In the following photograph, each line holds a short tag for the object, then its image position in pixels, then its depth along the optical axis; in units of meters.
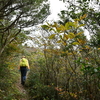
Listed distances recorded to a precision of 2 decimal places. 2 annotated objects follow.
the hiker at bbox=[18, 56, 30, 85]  6.25
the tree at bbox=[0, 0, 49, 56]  4.18
